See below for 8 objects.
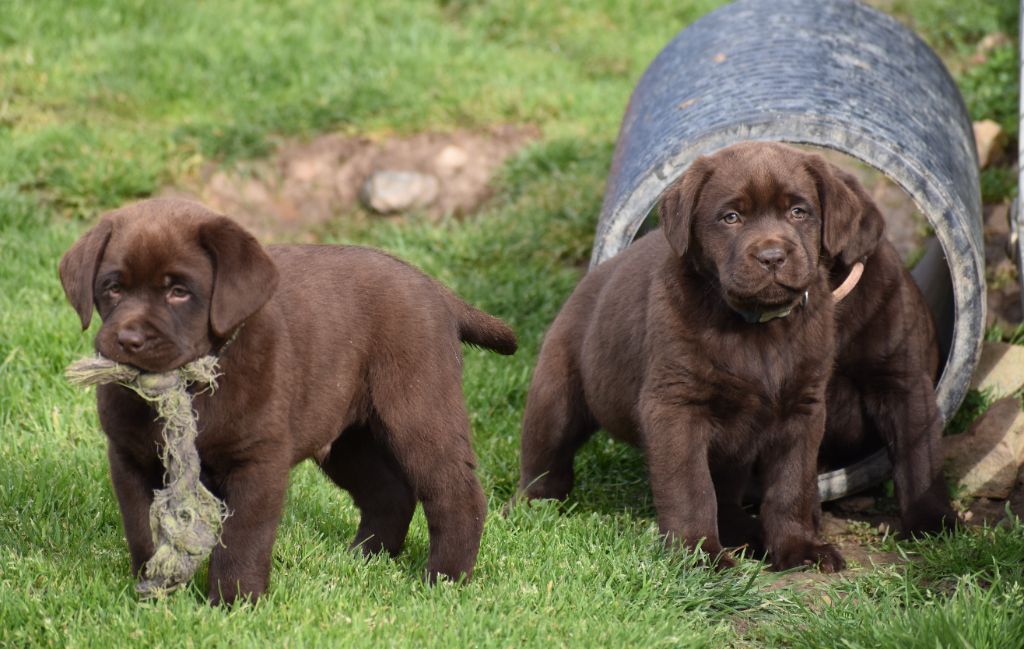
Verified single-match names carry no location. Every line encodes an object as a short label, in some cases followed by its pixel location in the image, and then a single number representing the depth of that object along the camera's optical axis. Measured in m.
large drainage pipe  11.06
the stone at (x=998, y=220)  15.14
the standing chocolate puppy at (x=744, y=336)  9.44
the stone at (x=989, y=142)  16.23
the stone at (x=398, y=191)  17.09
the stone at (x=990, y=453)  11.64
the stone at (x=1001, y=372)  12.82
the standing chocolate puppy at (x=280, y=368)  7.57
